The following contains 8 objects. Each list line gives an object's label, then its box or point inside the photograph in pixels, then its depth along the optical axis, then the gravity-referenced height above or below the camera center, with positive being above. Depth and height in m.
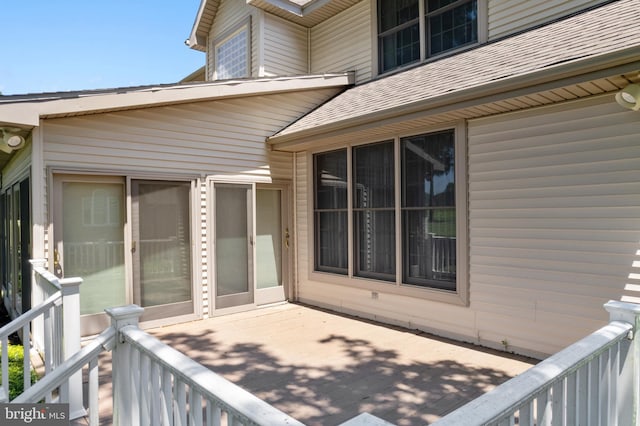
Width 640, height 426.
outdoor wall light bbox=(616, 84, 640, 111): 3.37 +0.88
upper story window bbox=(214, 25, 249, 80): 8.64 +3.45
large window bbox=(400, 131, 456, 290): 5.02 -0.04
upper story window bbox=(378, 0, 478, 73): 6.21 +2.85
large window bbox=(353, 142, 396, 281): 5.72 -0.04
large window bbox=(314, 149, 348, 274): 6.41 -0.04
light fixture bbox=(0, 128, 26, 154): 4.37 +0.79
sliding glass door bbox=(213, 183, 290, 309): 6.18 -0.54
